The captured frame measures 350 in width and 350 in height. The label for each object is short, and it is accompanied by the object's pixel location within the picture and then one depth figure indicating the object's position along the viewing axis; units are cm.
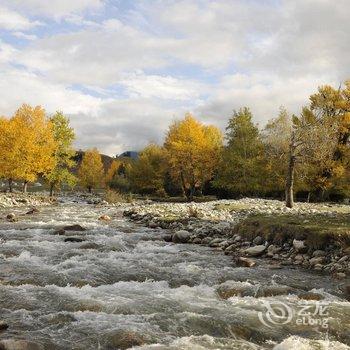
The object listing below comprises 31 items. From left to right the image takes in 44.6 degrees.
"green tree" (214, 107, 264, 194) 5066
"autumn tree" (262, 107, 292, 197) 3331
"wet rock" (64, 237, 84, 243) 1969
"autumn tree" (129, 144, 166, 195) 6912
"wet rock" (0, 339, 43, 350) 774
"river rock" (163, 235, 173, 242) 2136
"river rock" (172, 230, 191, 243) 2114
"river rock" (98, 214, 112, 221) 2942
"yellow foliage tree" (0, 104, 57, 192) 5097
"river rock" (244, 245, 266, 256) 1780
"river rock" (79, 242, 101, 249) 1834
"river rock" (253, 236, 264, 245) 1933
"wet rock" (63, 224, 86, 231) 2312
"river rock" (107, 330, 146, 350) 823
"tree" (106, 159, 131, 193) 8524
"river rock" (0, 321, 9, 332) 890
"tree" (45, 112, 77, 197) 5603
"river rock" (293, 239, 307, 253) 1714
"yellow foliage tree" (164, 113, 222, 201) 5553
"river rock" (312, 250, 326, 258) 1619
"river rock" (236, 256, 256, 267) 1555
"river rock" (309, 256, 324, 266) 1557
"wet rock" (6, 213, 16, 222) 2747
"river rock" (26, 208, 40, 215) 3300
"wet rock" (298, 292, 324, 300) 1151
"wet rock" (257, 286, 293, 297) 1184
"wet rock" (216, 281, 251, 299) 1174
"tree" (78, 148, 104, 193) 9294
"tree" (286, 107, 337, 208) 3109
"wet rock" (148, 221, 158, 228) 2662
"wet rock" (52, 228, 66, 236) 2177
